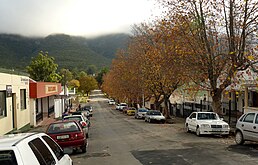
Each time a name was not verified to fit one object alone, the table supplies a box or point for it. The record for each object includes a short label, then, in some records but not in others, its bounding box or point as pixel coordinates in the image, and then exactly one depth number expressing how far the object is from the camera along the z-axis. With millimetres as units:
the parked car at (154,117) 36788
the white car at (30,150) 4609
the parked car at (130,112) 59275
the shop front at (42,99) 34812
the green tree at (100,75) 155325
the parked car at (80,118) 22016
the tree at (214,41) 20234
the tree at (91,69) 167700
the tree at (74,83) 140000
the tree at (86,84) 149625
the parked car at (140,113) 46616
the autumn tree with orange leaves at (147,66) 24544
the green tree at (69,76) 139588
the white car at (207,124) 20547
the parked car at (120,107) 74788
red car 14750
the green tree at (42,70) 67588
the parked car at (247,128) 15141
